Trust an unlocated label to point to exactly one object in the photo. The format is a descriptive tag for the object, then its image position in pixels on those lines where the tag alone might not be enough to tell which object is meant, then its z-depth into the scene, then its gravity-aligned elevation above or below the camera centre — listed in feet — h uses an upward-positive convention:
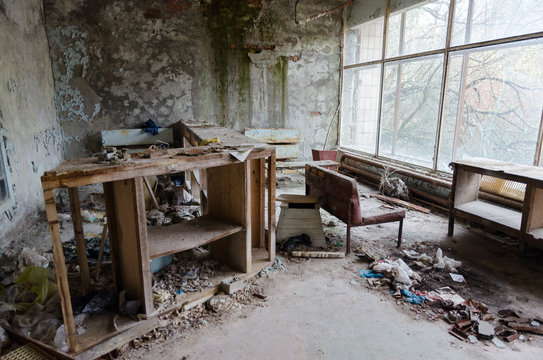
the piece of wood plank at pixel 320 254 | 11.88 -4.97
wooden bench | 11.71 -3.22
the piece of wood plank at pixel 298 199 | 12.69 -3.29
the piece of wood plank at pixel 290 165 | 21.74 -3.40
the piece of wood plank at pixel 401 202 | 17.21 -4.81
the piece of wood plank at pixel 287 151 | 25.63 -2.98
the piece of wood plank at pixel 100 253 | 9.10 -3.83
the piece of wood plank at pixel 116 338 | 6.98 -4.93
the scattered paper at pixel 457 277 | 10.48 -5.15
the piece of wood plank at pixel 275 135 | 24.90 -1.69
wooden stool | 12.62 -4.13
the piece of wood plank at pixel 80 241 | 7.95 -3.10
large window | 14.49 +1.75
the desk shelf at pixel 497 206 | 10.97 -3.36
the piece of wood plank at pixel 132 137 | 21.22 -1.59
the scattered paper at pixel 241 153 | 8.85 -1.08
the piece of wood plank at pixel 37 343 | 6.37 -4.65
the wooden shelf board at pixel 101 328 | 7.16 -4.78
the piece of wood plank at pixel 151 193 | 14.93 -3.67
